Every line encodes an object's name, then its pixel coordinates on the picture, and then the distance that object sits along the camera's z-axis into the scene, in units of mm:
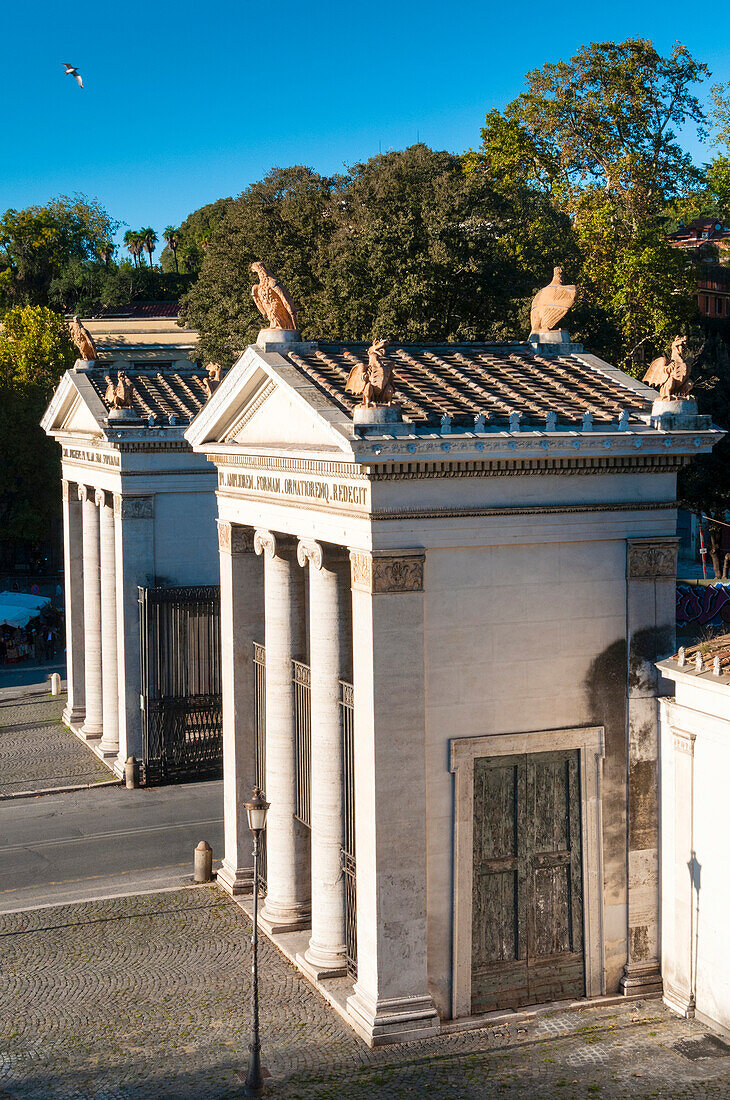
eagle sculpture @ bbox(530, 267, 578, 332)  22109
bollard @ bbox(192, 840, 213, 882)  24203
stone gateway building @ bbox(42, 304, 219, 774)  31859
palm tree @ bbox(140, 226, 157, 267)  140625
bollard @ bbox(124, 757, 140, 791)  31797
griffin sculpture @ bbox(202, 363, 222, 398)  33594
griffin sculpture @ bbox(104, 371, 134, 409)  31625
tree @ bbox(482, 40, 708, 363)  48719
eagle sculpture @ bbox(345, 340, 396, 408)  16609
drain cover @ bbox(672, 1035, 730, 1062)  16406
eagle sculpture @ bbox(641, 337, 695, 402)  18562
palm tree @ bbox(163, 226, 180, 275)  140225
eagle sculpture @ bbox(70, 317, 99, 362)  35781
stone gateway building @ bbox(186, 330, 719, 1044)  16969
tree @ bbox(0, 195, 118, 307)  99875
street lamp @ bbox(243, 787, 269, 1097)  15797
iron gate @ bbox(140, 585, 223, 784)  31938
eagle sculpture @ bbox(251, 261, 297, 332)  20406
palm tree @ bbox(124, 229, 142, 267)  140625
